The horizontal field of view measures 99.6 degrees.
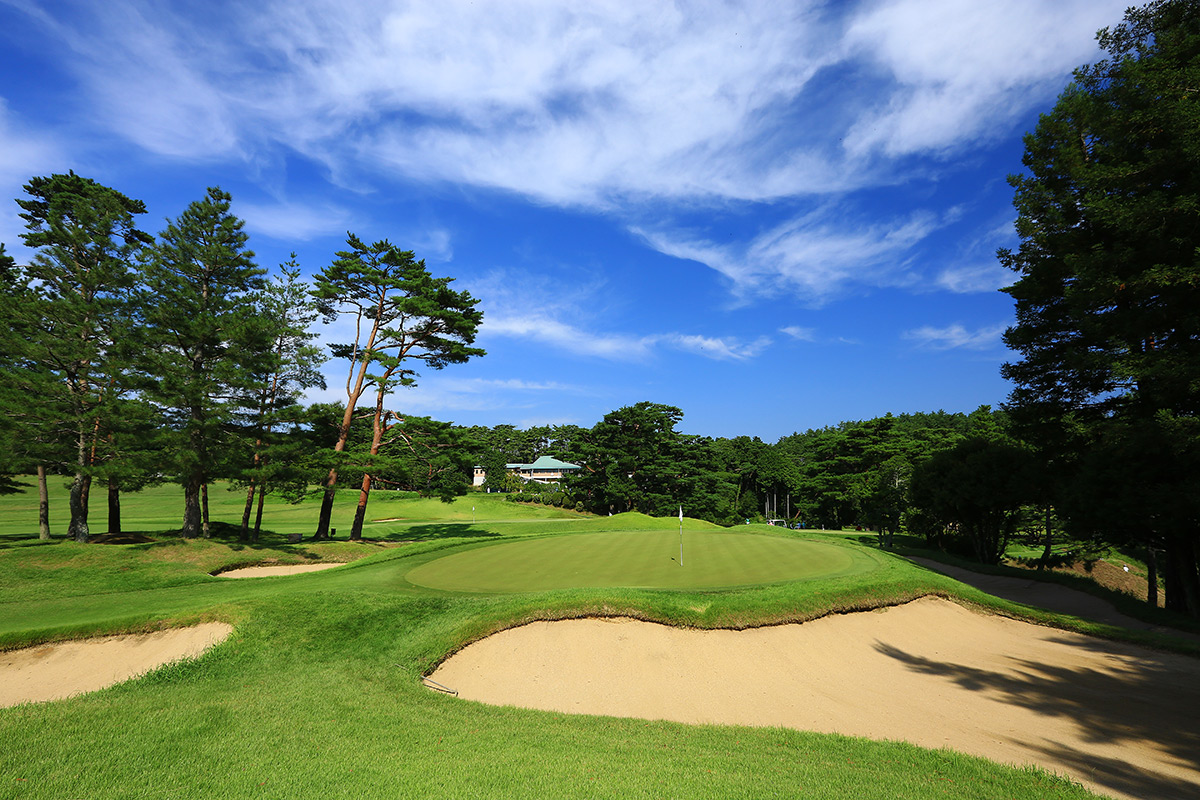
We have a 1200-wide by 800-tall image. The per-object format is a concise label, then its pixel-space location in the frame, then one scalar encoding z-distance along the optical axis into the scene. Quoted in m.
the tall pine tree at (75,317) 20.19
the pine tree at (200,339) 21.20
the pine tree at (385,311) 26.53
